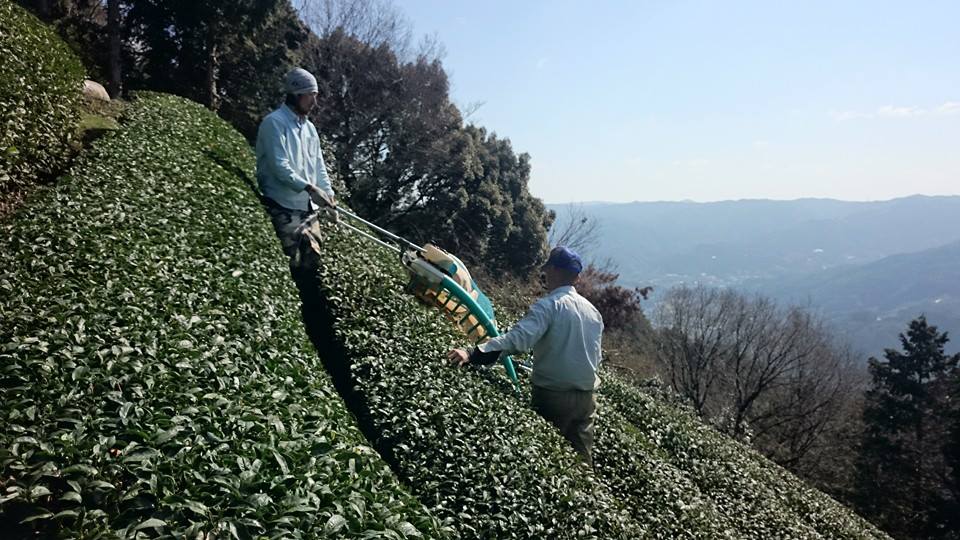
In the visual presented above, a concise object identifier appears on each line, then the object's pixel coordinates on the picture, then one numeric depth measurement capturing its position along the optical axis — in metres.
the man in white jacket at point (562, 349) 4.98
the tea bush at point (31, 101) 5.64
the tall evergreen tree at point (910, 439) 25.42
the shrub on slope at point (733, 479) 7.12
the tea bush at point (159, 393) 2.06
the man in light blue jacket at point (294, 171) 6.53
